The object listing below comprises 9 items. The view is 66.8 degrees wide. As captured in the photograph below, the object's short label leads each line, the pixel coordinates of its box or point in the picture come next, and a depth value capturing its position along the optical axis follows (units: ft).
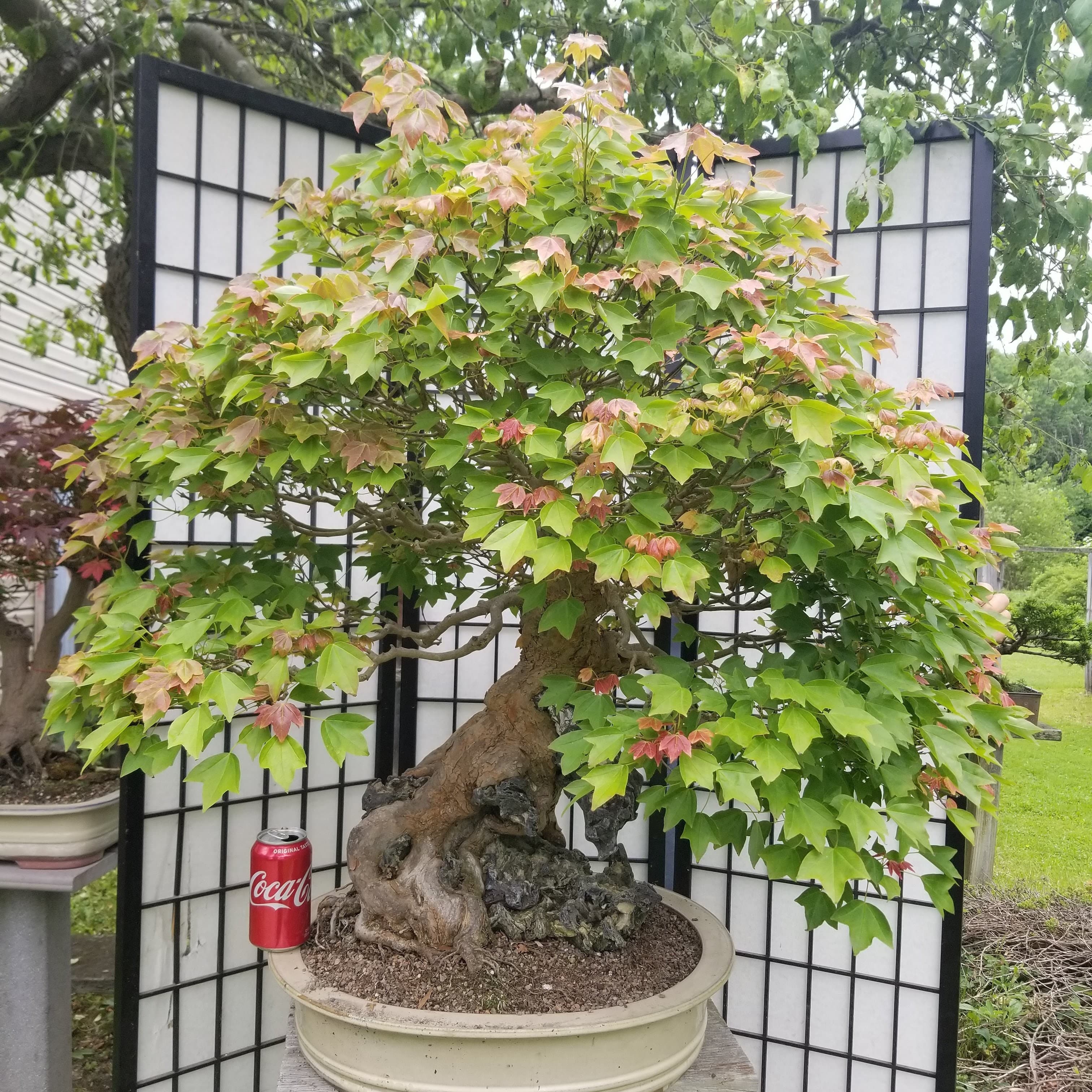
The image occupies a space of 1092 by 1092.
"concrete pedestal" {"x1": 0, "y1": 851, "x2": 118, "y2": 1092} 6.37
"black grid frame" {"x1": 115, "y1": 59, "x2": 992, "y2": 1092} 6.04
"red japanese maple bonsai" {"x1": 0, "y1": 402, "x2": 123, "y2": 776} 6.28
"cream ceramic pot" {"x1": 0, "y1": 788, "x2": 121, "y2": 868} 6.04
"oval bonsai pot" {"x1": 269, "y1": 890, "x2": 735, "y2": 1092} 4.01
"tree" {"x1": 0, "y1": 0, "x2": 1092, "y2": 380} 6.54
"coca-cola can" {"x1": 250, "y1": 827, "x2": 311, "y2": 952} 4.89
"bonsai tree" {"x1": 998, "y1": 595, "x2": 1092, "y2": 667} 9.86
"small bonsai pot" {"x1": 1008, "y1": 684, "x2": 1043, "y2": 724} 12.88
